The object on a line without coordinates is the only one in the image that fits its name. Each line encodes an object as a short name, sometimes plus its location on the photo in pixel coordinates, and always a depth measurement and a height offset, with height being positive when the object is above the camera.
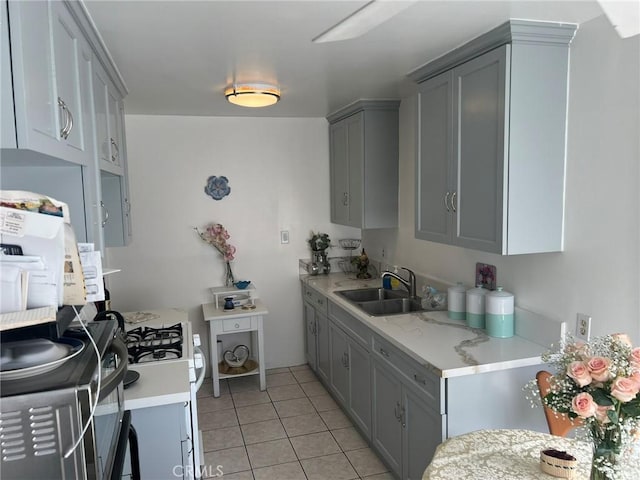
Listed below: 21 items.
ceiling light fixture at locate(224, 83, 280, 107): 2.78 +0.73
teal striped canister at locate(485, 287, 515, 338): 2.26 -0.55
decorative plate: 3.95 -1.31
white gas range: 1.88 -0.88
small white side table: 3.67 -0.96
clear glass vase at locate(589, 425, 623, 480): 1.17 -0.65
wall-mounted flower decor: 3.94 +0.21
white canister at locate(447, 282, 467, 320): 2.62 -0.56
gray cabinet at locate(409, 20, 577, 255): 1.91 +0.33
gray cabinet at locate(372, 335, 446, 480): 2.03 -1.03
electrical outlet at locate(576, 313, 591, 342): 1.90 -0.52
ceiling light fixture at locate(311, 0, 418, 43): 1.29 +0.62
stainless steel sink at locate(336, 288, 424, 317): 3.24 -0.70
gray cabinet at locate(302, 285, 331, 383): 3.70 -1.08
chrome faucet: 3.31 -0.56
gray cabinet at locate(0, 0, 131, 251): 1.03 +0.32
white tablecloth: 1.39 -0.84
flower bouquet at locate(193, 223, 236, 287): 3.92 -0.25
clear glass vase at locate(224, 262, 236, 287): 4.02 -0.59
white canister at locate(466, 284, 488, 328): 2.43 -0.55
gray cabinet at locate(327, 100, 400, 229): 3.48 +0.37
